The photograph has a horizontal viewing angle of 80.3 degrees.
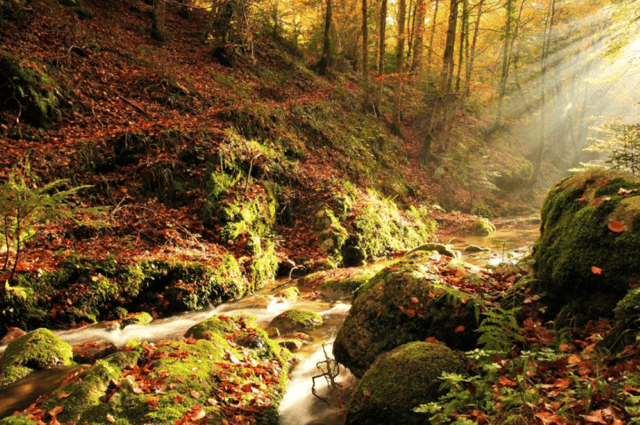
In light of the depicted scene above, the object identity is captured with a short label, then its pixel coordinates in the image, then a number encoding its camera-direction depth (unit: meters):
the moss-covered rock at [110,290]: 5.66
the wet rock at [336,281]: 8.02
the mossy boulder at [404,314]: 4.05
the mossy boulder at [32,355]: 4.36
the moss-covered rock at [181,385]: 3.25
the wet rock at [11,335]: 5.19
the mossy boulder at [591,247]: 3.34
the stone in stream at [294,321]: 6.31
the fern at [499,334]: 3.26
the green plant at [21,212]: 5.17
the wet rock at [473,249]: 11.18
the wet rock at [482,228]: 15.05
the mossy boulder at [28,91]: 9.06
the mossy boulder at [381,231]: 10.70
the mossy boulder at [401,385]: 3.05
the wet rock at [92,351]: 4.96
